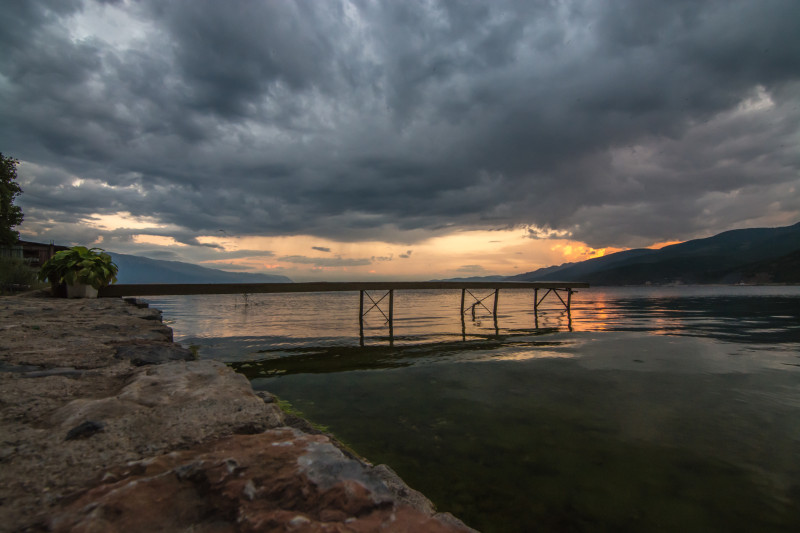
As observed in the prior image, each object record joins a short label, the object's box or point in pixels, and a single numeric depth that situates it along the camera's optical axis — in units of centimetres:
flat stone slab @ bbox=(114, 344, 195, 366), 396
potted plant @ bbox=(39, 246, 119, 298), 1216
